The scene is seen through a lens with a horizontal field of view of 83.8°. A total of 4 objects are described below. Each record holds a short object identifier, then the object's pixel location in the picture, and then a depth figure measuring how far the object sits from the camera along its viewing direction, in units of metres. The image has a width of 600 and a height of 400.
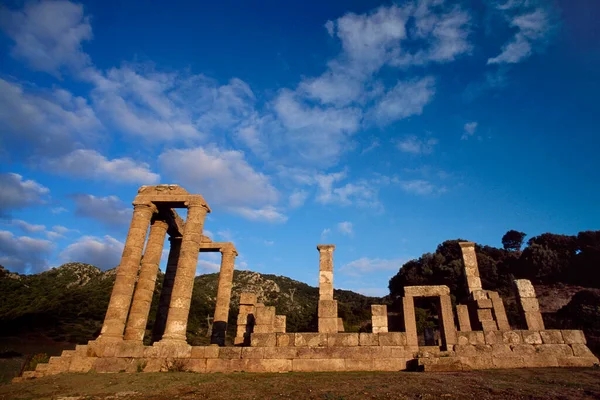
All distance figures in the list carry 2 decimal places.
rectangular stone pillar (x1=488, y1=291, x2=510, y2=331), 14.45
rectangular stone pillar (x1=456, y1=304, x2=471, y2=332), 15.26
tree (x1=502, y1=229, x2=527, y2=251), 65.44
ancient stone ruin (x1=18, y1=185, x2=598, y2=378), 12.77
